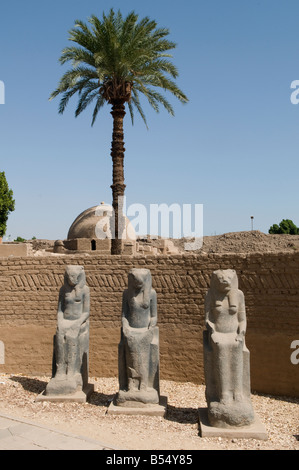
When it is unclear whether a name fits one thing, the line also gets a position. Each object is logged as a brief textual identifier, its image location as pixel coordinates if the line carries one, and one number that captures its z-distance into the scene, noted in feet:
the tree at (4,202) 75.82
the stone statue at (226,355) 19.58
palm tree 44.06
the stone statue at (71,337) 24.22
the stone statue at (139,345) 22.15
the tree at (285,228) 134.82
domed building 61.93
